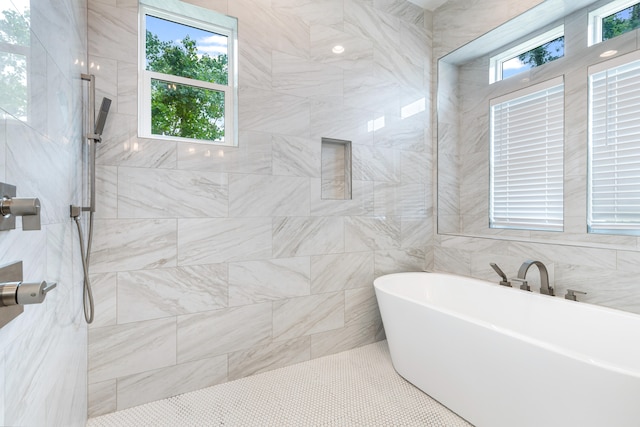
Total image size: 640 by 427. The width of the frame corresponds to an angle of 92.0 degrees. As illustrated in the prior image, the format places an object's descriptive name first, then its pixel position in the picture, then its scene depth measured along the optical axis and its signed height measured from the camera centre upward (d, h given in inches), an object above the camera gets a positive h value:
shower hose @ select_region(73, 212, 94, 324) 59.1 -11.3
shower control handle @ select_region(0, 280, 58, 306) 25.5 -7.0
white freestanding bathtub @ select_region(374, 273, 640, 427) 47.4 -28.7
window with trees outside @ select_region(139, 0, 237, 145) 80.0 +37.4
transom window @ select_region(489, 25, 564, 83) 104.1 +57.6
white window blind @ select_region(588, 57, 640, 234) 87.9 +19.4
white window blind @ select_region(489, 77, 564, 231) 105.1 +20.2
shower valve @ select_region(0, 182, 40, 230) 26.9 -0.1
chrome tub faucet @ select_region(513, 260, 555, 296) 82.4 -16.9
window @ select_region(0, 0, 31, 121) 29.0 +15.3
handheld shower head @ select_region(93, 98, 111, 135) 62.3 +19.3
